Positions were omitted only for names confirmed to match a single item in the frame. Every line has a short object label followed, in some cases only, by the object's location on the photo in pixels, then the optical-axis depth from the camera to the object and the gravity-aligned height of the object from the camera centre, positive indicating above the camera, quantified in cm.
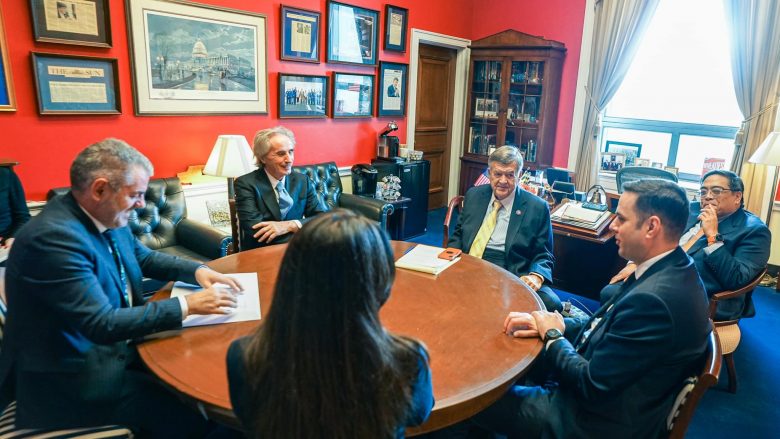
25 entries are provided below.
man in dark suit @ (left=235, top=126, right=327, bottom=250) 270 -49
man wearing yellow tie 255 -58
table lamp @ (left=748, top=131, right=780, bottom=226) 365 -19
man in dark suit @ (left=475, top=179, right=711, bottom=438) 133 -65
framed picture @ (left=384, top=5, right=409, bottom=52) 507 +89
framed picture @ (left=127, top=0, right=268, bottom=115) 341 +35
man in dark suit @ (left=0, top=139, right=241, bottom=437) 132 -60
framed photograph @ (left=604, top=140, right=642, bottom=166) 522 -30
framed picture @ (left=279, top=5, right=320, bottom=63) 419 +65
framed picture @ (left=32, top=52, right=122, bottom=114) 300 +11
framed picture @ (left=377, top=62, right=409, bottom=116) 520 +26
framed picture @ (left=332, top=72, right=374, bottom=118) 478 +16
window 473 +28
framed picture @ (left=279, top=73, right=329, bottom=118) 432 +12
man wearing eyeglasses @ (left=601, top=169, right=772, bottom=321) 252 -63
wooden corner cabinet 543 +27
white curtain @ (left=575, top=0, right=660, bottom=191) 495 +67
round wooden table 126 -70
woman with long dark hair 85 -42
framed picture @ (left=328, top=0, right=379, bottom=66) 458 +75
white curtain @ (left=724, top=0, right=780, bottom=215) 428 +46
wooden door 591 +2
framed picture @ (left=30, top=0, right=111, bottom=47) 292 +49
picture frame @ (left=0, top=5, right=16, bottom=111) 284 +8
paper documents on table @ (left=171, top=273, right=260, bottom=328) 158 -68
